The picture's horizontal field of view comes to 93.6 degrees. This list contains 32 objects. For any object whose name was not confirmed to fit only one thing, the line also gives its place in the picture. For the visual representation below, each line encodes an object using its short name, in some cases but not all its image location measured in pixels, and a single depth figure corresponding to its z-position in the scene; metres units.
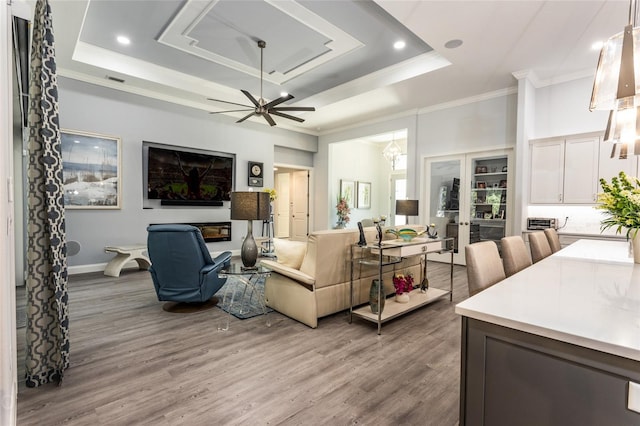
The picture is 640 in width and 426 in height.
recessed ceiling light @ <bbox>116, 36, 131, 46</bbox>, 4.18
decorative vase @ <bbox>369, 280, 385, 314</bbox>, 2.92
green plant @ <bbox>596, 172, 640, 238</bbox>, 1.77
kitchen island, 0.78
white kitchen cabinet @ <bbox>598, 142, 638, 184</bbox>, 3.97
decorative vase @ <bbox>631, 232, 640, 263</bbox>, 1.87
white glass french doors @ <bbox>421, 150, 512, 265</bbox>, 5.43
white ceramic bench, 4.81
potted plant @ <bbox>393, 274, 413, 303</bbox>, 3.35
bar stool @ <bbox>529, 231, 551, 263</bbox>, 2.65
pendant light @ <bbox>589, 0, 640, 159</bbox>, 1.42
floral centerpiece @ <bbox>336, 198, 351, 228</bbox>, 8.52
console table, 2.90
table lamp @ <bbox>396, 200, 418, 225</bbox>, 5.61
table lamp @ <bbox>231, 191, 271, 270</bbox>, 3.00
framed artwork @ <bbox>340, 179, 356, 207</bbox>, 8.71
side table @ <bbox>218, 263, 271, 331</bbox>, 2.97
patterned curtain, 1.91
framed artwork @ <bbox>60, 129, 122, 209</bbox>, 4.80
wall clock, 7.05
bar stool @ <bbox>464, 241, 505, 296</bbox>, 1.57
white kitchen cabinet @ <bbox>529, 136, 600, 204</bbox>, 4.31
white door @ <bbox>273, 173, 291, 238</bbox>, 9.50
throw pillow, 3.13
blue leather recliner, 3.09
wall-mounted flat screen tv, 5.64
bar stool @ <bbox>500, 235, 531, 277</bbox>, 2.02
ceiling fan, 4.23
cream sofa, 2.88
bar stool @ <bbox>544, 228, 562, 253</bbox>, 3.10
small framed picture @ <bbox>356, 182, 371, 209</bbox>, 9.25
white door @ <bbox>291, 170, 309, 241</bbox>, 8.79
